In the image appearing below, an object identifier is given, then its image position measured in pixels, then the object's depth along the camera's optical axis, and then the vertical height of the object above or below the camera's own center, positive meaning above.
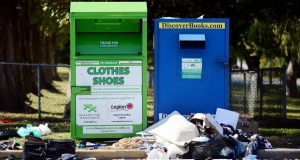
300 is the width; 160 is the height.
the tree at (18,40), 15.95 +1.22
